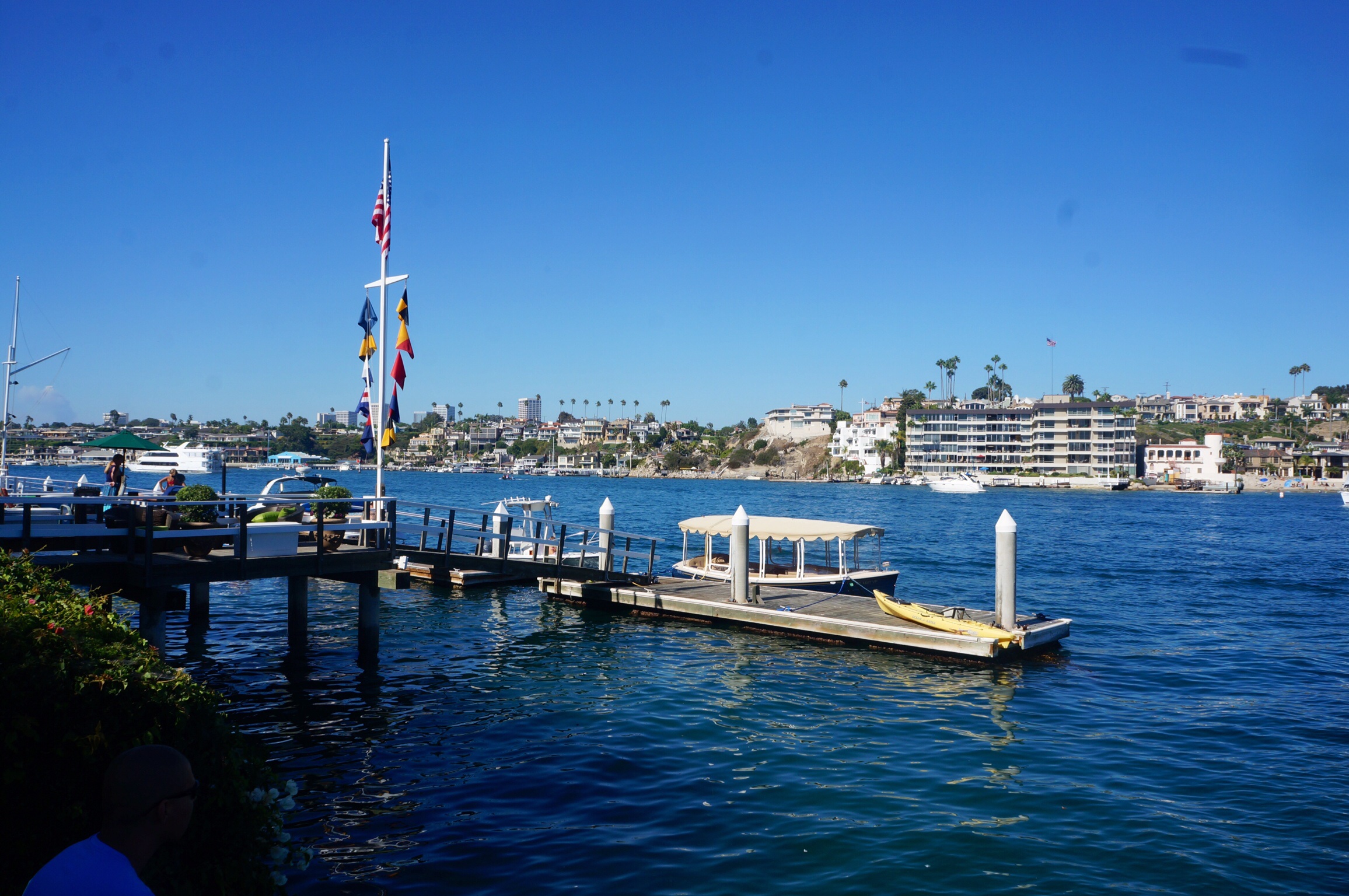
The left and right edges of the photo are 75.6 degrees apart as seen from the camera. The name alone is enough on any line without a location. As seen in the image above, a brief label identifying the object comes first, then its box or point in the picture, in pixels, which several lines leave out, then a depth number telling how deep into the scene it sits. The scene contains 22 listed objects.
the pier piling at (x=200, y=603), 21.78
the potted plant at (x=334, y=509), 16.08
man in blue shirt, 3.00
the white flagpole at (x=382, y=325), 19.48
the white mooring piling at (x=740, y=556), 22.66
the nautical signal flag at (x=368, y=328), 20.33
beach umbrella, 23.72
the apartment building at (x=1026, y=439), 160.38
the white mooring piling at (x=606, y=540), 26.20
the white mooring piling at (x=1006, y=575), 20.09
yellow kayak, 19.61
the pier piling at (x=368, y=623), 18.47
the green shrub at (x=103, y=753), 4.64
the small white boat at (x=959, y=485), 148.38
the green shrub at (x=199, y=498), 15.94
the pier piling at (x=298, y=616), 19.50
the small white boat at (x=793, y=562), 26.52
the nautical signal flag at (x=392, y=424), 20.42
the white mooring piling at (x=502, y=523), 22.42
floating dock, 20.00
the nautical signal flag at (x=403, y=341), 20.12
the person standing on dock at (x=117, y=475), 22.81
